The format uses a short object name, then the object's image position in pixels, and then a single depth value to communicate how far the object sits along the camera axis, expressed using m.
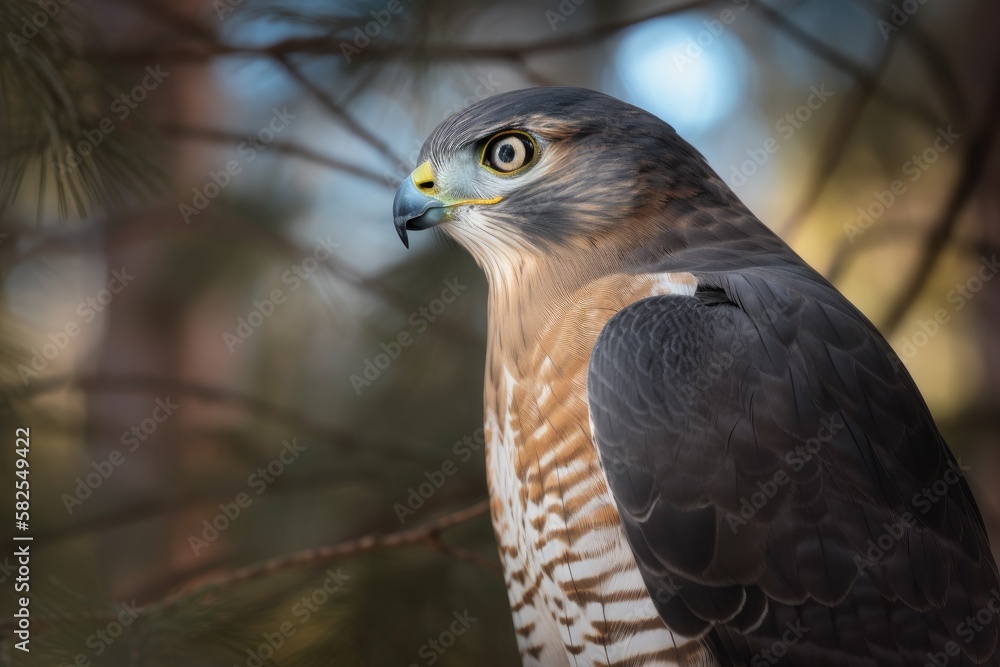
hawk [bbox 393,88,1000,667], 2.14
